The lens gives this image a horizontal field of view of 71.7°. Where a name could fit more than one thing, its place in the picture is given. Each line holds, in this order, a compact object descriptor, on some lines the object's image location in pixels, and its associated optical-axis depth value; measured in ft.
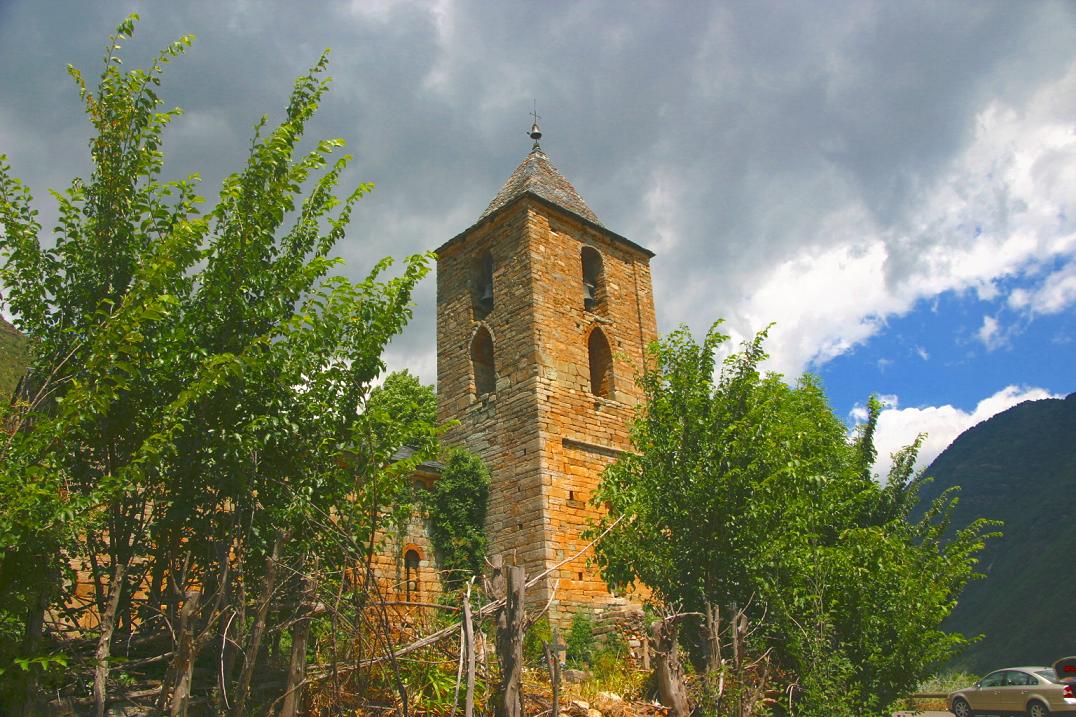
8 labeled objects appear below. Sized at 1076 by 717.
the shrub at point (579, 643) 40.55
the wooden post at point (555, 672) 18.08
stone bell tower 45.19
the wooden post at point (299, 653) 18.02
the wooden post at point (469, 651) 14.69
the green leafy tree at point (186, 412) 17.87
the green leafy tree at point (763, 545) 30.01
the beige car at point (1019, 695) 51.19
